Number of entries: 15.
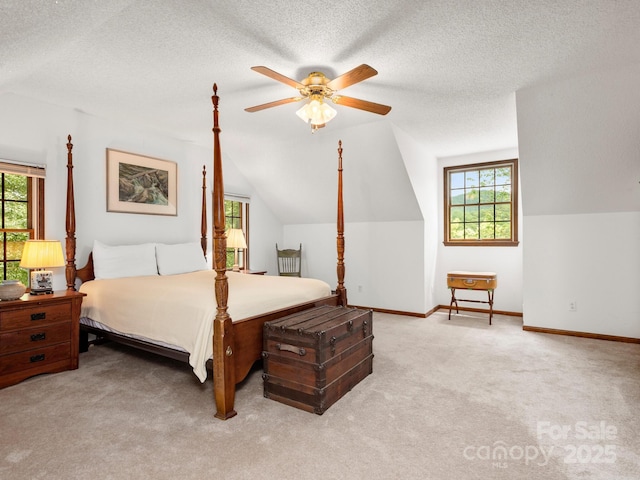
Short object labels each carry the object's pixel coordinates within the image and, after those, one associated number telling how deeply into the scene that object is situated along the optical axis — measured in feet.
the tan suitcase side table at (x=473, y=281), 15.74
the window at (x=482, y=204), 17.22
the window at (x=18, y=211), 11.13
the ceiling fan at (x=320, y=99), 8.47
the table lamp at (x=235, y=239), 15.99
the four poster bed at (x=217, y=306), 7.63
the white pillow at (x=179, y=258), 13.69
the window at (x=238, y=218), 18.24
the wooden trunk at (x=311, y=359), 7.79
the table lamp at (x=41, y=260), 10.10
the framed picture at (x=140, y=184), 13.60
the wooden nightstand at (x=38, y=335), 9.09
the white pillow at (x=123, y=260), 12.29
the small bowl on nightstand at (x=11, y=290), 9.30
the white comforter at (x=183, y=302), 8.14
